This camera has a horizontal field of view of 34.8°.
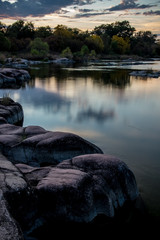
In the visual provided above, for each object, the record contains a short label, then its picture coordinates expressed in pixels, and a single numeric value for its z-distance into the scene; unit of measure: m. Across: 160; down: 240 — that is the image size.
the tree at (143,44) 131.88
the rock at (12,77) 29.30
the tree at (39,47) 79.11
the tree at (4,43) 74.06
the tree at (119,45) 126.88
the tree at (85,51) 94.36
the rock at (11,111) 12.23
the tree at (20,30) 104.72
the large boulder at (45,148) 7.36
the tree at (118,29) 163.88
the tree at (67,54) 83.75
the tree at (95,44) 111.62
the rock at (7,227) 3.29
